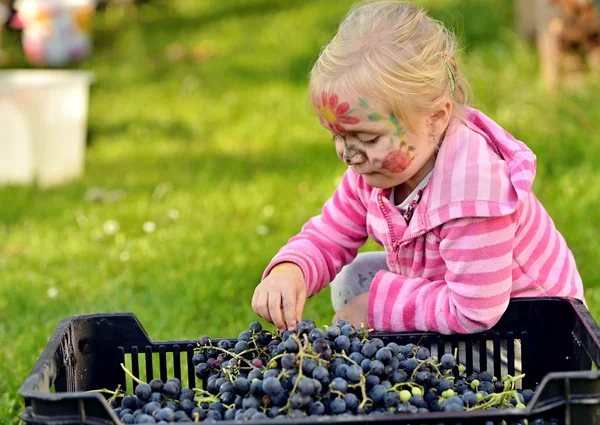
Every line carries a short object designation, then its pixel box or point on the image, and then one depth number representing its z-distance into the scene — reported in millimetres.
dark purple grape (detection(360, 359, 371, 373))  2401
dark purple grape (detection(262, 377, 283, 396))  2372
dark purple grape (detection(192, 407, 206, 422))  2405
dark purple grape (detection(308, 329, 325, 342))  2428
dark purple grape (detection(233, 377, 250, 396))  2403
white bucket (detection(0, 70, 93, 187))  3903
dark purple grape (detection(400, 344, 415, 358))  2466
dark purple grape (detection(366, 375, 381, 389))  2392
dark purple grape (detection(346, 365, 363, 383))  2386
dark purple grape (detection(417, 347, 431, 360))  2456
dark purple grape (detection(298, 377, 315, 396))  2364
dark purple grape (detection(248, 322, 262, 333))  2498
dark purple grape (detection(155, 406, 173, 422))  2385
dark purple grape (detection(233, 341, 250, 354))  2480
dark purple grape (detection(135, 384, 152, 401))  2461
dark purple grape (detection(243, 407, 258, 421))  2356
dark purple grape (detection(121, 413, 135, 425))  2409
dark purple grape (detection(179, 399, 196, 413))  2434
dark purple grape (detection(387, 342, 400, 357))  2436
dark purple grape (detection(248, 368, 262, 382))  2411
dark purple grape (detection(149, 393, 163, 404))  2460
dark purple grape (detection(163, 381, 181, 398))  2467
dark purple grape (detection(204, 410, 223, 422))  2387
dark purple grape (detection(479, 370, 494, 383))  2489
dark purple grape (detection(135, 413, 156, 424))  2389
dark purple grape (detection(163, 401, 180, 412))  2435
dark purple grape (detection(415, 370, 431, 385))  2415
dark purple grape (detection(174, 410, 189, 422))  2399
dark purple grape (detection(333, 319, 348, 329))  2478
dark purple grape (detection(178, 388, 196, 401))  2459
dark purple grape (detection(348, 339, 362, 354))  2435
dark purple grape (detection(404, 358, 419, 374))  2430
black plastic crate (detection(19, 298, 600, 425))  2480
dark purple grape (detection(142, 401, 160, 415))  2419
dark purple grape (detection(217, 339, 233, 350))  2504
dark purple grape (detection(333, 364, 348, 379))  2395
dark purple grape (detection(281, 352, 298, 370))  2386
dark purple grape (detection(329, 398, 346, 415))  2365
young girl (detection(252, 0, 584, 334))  2491
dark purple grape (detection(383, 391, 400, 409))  2371
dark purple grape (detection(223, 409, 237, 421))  2384
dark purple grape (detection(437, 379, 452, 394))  2422
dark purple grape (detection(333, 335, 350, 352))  2432
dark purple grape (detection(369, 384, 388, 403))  2375
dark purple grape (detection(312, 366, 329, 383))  2378
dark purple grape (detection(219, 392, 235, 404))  2411
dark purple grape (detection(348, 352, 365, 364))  2415
